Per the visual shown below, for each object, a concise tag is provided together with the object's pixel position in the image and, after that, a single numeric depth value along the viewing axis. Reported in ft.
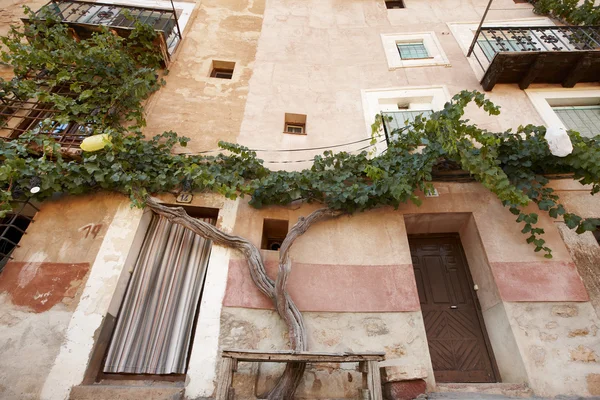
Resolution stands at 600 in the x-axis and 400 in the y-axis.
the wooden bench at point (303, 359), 9.25
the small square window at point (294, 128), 20.54
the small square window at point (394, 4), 30.32
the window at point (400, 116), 20.02
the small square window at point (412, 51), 24.66
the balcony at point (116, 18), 21.20
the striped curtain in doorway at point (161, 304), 11.72
